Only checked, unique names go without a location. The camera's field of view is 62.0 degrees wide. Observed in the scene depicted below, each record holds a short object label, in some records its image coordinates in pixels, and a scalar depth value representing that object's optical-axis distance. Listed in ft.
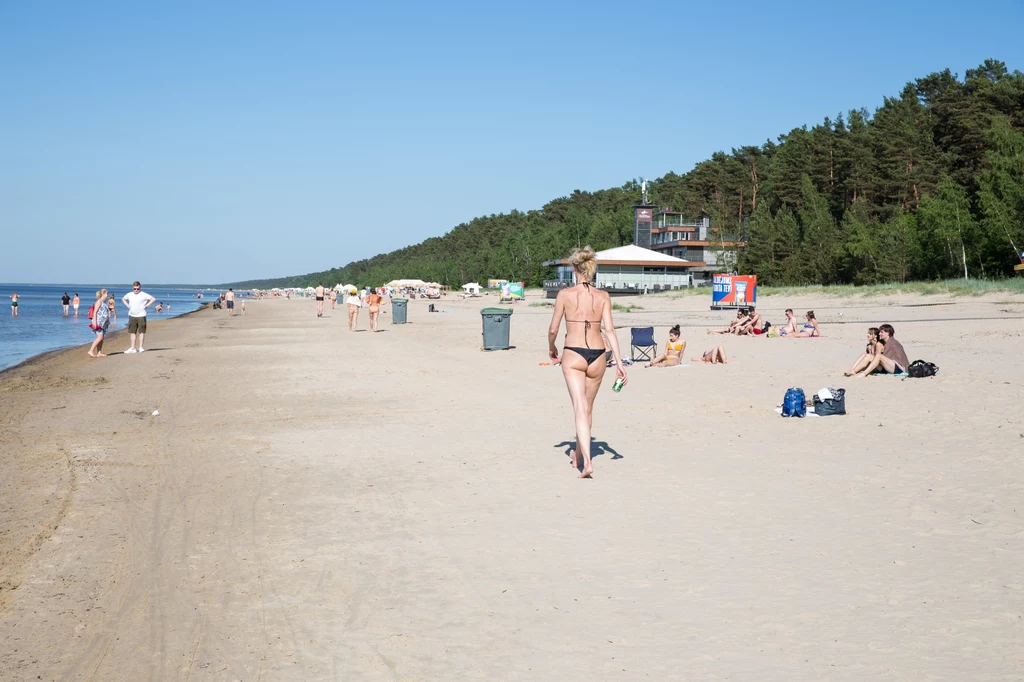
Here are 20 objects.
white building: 205.98
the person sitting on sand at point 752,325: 71.56
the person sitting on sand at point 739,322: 72.25
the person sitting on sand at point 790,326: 67.62
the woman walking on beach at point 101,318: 61.21
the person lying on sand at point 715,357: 51.65
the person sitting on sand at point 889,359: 42.19
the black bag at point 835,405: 32.01
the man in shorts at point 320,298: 146.10
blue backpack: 31.94
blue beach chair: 53.72
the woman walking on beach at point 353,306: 95.66
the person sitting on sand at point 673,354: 50.96
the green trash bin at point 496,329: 64.59
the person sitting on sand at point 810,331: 66.59
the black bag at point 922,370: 40.60
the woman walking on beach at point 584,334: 21.86
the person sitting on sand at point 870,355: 42.47
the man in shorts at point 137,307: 62.90
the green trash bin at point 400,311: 110.83
